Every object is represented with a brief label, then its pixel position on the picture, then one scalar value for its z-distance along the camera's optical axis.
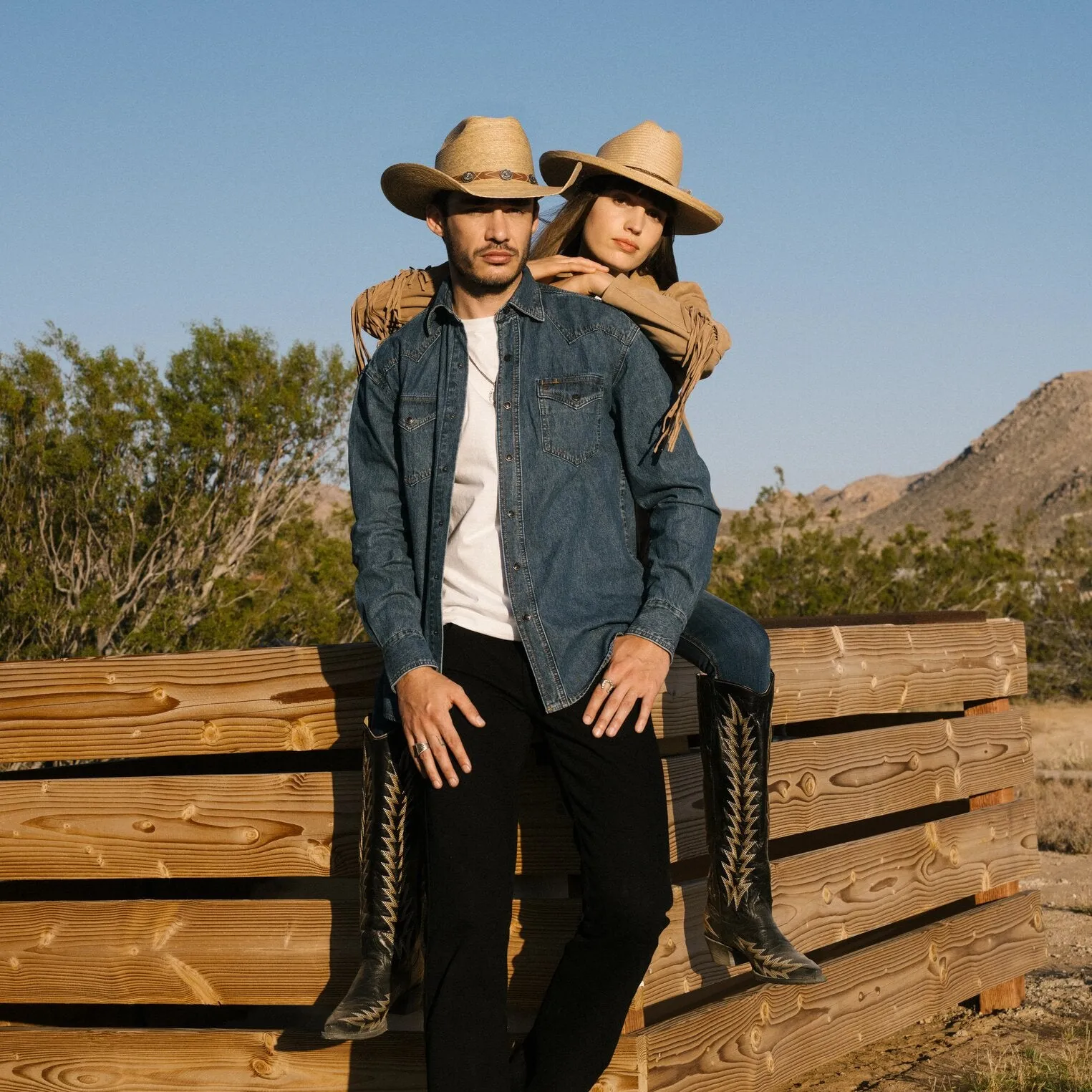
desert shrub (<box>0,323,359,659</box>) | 11.21
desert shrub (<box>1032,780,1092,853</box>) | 7.72
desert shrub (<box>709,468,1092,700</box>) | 15.77
